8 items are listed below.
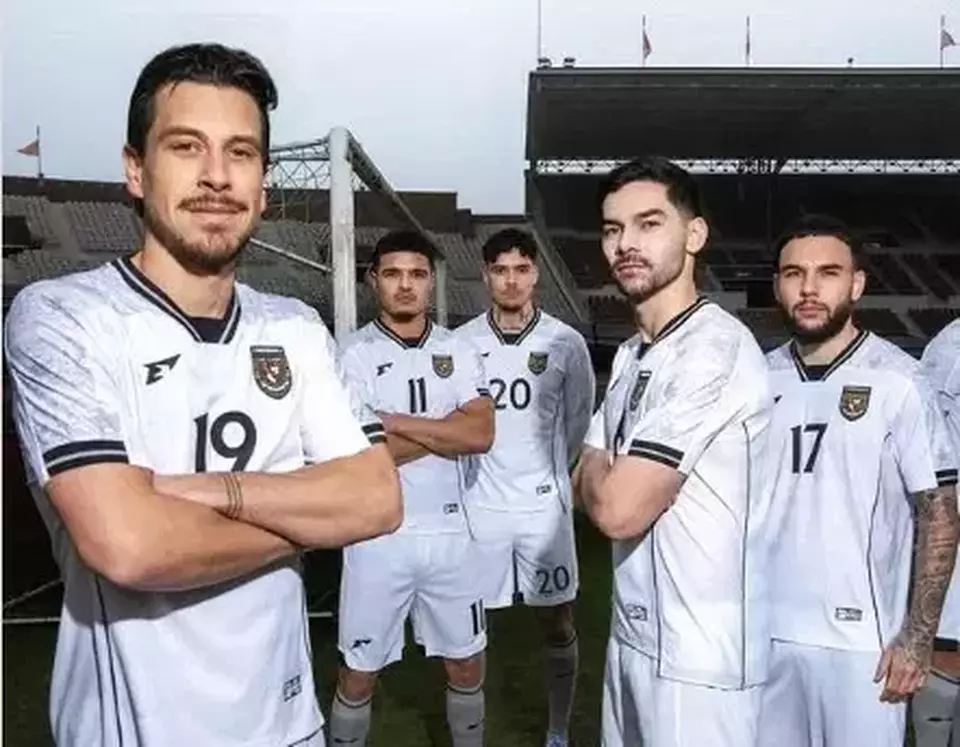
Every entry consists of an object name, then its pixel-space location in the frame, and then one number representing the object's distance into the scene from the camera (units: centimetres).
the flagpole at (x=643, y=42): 2142
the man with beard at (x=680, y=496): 225
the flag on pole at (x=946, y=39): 2112
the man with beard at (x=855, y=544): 274
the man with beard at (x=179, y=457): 160
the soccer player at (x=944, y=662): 378
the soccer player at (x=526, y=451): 504
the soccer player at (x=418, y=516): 416
